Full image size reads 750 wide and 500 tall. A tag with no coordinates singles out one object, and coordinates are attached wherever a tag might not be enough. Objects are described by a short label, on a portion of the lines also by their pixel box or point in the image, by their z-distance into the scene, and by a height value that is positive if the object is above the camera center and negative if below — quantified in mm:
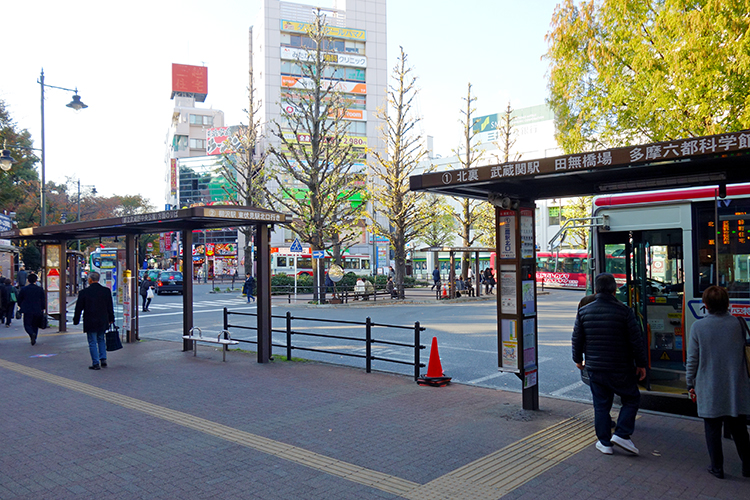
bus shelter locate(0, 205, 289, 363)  10719 +669
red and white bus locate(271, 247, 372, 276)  45238 +69
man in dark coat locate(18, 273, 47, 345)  13953 -983
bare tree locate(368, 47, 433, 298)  29031 +4271
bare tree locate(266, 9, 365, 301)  27328 +4315
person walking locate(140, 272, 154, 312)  24734 -1433
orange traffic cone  8852 -1803
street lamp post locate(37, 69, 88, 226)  21062 +6095
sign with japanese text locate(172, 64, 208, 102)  95875 +31972
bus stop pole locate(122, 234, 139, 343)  14117 -429
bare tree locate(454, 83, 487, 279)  32188 +5971
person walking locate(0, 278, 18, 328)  19828 -1297
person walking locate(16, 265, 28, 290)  23858 -463
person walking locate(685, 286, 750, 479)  4809 -1048
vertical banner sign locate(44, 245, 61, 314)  17250 -322
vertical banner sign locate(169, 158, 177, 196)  83481 +13863
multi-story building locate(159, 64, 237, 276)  77750 +18185
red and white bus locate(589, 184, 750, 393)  6918 +58
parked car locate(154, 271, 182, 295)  36969 -1143
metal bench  11438 -1564
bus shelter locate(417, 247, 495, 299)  28588 +410
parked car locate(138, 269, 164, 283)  39250 -605
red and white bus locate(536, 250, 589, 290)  38750 -687
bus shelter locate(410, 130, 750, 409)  5711 +918
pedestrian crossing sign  28594 +853
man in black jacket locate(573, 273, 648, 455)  5410 -952
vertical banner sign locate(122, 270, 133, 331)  13891 -816
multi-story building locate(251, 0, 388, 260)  67250 +26086
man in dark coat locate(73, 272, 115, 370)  10508 -900
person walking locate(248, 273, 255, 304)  30766 -1240
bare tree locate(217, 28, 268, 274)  34750 +6175
